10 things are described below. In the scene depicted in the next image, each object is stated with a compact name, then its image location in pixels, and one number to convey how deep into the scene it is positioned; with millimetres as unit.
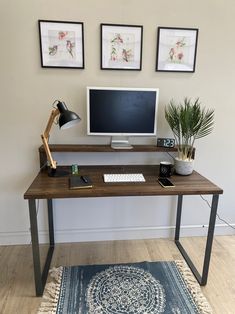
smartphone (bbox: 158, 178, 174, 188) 1658
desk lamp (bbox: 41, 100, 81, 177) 1606
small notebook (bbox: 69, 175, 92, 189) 1593
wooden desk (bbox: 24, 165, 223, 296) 1526
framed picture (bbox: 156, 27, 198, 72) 1950
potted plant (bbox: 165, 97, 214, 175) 1812
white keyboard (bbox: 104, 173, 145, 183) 1756
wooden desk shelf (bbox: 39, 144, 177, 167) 1950
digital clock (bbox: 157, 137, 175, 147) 2053
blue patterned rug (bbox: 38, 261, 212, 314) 1597
